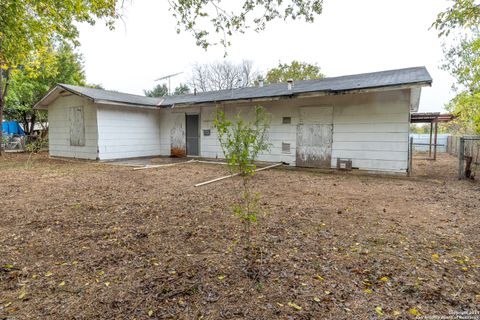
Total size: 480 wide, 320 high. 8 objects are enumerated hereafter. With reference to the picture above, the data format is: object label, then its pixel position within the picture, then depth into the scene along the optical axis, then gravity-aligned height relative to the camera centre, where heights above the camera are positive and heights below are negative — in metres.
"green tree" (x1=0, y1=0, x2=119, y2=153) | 4.55 +2.50
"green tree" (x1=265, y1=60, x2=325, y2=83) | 24.33 +7.06
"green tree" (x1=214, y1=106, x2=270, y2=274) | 2.17 -0.11
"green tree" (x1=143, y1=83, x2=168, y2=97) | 31.36 +6.63
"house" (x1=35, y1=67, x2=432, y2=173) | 7.11 +0.86
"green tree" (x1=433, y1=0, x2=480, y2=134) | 4.56 +2.54
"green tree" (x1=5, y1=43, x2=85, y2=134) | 14.38 +3.36
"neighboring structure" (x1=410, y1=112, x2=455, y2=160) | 10.62 +1.17
